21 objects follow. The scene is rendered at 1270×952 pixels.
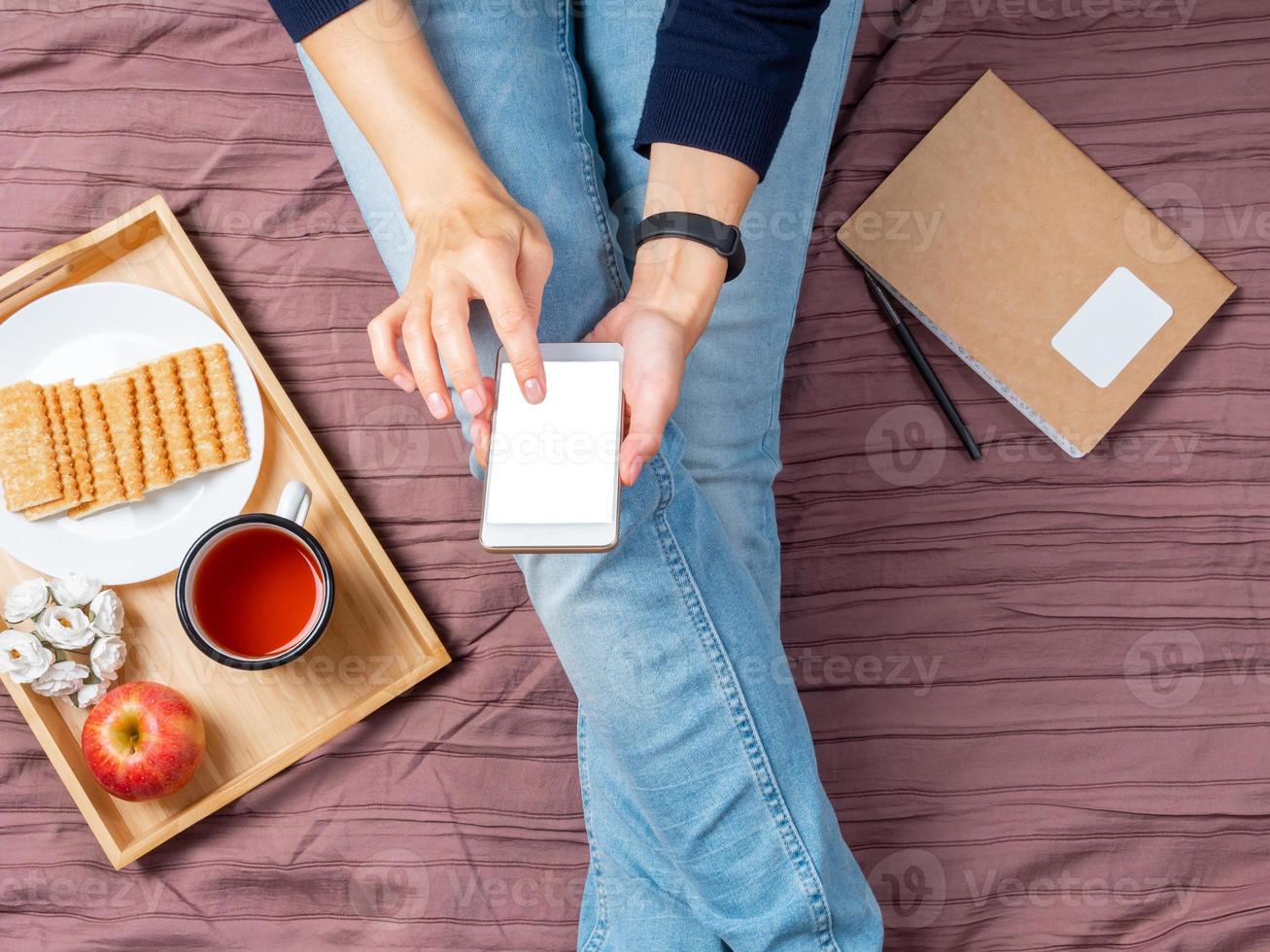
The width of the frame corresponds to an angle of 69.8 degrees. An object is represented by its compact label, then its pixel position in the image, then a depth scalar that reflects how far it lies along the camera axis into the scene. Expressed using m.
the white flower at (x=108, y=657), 0.76
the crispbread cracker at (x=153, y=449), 0.76
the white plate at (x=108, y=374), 0.76
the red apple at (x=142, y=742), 0.73
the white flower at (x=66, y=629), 0.74
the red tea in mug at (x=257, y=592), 0.73
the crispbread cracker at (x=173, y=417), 0.76
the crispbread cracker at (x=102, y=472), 0.75
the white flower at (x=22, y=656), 0.74
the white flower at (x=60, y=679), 0.75
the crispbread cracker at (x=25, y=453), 0.74
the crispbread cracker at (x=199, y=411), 0.76
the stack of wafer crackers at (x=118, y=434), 0.75
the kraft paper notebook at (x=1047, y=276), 0.87
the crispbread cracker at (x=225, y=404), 0.77
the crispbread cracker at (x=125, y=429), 0.76
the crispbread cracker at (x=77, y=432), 0.76
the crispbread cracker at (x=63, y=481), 0.75
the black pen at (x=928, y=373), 0.89
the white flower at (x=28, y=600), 0.74
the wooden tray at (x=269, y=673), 0.79
